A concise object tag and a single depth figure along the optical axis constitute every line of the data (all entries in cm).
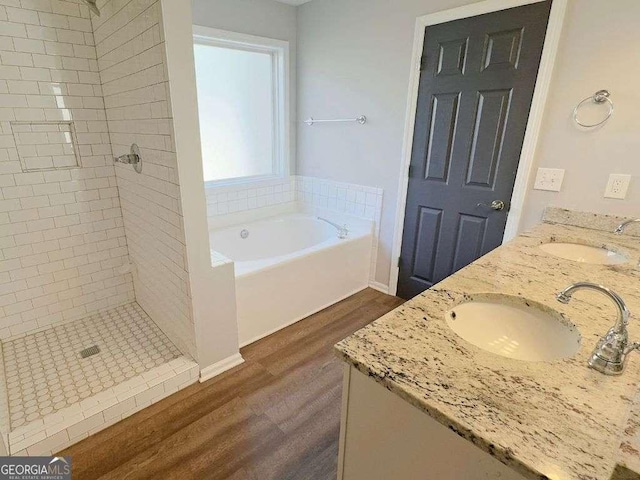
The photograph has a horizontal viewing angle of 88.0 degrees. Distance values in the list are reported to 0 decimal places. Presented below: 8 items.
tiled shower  160
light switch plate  190
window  280
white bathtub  221
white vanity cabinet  64
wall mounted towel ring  169
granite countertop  55
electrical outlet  170
